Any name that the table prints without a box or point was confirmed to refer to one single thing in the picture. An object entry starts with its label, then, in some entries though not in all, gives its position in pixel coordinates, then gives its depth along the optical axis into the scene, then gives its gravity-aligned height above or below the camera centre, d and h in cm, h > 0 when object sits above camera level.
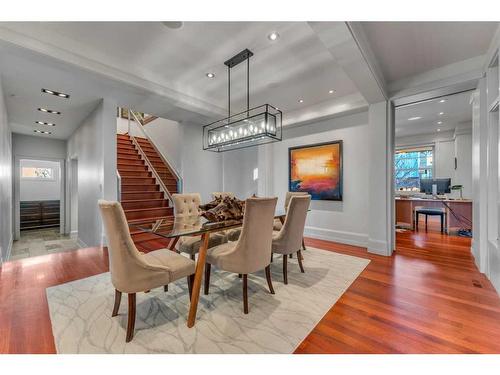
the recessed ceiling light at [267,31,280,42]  234 +165
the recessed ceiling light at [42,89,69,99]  331 +147
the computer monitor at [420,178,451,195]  510 +3
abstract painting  427 +35
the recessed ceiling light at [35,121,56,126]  504 +149
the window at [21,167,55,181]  760 +52
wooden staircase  436 +3
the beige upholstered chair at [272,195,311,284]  244 -51
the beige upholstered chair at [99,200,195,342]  150 -57
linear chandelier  273 +79
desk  475 -53
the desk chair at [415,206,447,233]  499 -59
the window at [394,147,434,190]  702 +68
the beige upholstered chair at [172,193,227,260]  261 -39
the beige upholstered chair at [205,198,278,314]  189 -53
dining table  174 -38
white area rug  150 -108
